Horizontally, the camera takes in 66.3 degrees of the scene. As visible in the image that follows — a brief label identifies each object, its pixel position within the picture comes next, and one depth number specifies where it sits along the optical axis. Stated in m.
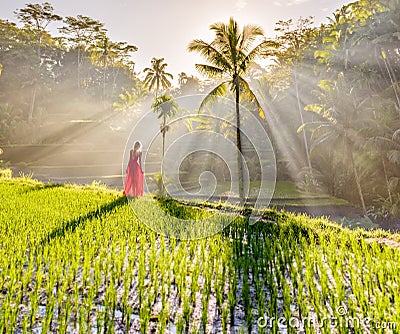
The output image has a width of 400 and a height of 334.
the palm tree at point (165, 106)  18.50
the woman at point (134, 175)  8.52
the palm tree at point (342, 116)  17.45
